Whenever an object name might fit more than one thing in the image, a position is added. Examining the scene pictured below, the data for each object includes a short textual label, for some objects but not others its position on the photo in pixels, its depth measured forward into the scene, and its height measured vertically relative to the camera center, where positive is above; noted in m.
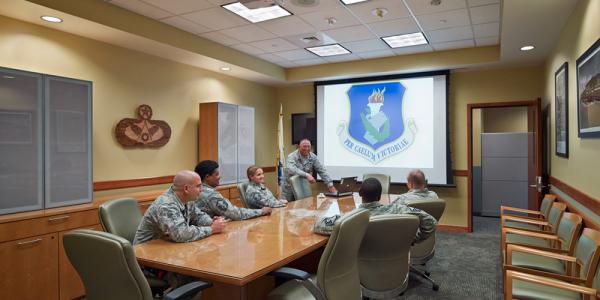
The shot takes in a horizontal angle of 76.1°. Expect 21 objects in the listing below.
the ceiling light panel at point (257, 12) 4.11 +1.58
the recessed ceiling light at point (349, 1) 4.01 +1.59
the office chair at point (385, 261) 2.48 -0.75
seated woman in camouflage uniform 3.84 -0.38
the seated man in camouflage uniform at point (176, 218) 2.54 -0.44
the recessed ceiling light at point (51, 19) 3.66 +1.31
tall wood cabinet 5.70 +0.24
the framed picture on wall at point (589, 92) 2.62 +0.44
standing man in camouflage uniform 5.19 -0.20
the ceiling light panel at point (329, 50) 5.78 +1.60
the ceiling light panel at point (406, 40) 5.21 +1.60
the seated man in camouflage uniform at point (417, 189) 3.41 -0.34
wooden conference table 2.03 -0.60
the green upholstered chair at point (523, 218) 3.96 -0.68
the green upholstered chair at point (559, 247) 2.81 -0.73
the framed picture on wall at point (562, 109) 3.70 +0.44
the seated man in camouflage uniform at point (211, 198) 3.21 -0.38
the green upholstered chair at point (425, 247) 3.23 -0.89
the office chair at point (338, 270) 2.07 -0.66
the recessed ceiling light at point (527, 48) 4.79 +1.33
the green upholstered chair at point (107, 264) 1.71 -0.51
